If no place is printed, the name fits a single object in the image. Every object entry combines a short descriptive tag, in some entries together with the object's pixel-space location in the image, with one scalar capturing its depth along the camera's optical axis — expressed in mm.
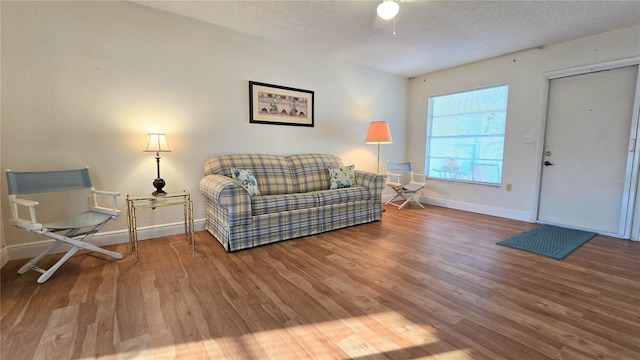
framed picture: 3500
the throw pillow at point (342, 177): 3666
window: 4180
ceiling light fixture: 2234
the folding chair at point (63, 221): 2025
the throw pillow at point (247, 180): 2955
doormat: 2680
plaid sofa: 2602
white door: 3141
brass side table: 2430
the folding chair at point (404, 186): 4555
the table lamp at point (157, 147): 2703
